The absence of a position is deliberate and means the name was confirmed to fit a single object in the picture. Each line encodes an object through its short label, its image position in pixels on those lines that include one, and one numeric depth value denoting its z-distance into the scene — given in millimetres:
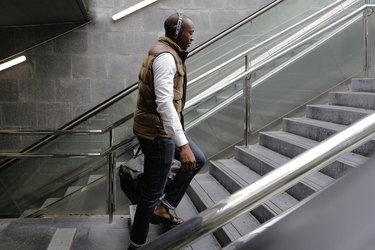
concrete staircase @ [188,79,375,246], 2775
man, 2311
